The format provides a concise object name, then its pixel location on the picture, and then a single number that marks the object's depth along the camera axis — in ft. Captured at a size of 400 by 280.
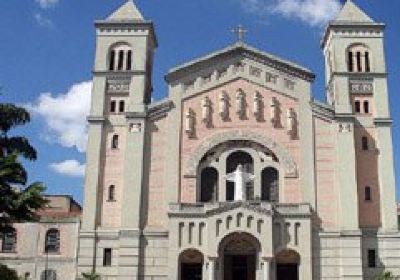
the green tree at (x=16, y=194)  94.84
